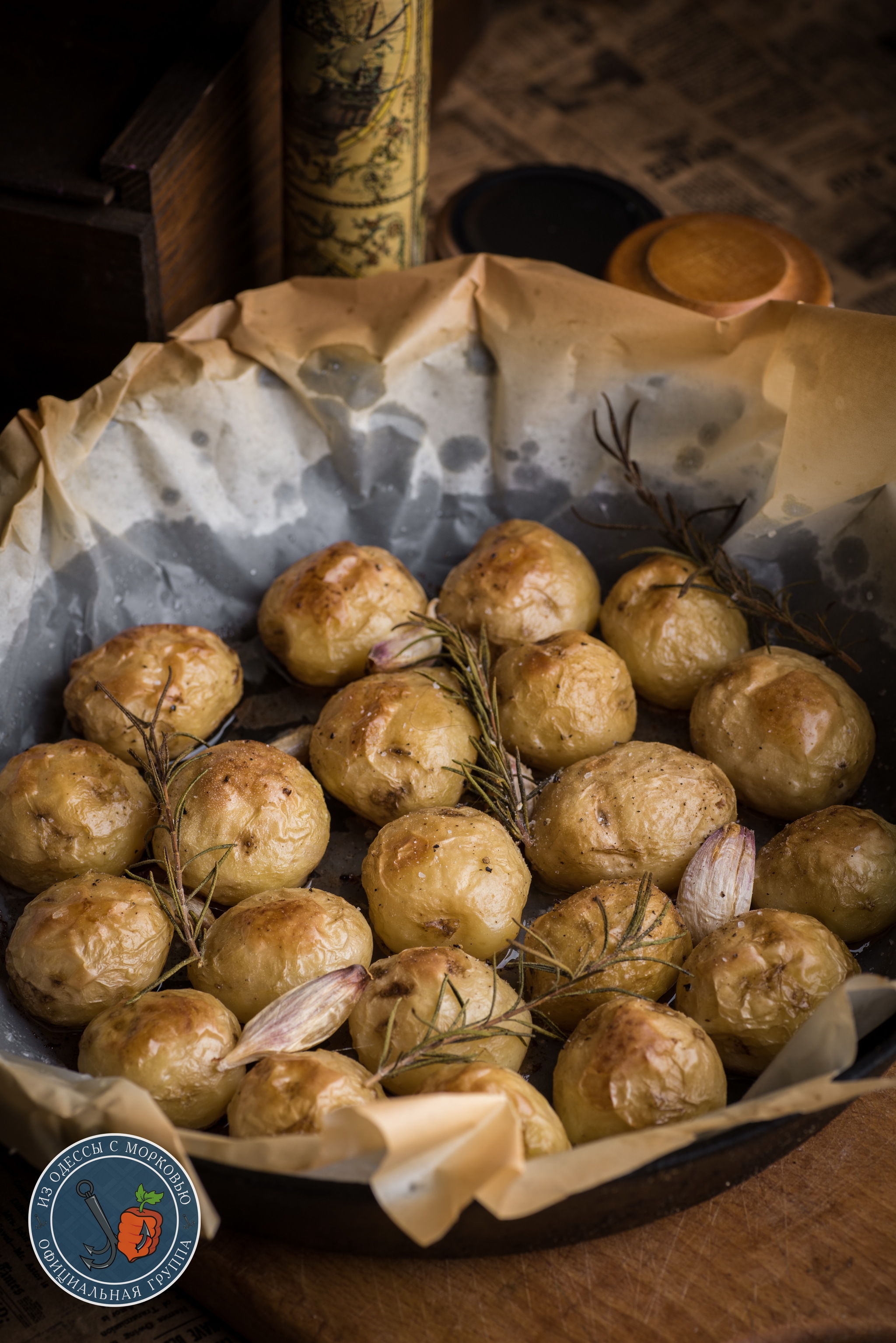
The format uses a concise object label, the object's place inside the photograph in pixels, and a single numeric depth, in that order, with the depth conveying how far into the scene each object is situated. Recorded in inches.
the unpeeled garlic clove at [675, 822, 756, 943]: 20.3
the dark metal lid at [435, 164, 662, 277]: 26.5
